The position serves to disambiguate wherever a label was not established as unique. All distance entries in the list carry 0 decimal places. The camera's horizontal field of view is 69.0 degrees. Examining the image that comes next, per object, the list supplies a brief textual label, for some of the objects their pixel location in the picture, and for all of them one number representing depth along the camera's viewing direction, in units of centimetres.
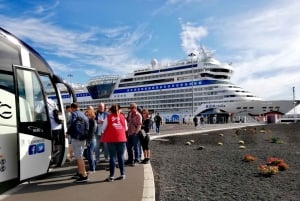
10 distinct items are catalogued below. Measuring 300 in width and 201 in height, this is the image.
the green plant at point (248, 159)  737
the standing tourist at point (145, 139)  677
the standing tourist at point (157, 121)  1701
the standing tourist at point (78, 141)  490
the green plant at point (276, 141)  1271
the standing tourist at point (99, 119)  648
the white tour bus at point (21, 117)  446
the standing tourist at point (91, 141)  545
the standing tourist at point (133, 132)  637
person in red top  499
